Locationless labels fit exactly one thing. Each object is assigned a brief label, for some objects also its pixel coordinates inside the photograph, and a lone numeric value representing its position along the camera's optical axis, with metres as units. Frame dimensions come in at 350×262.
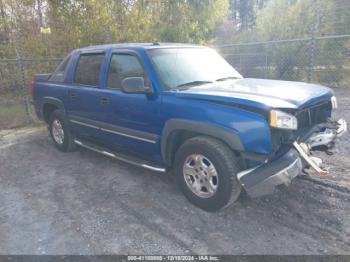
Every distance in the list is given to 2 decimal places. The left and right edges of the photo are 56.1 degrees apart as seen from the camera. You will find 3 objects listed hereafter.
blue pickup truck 3.17
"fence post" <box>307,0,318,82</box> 7.06
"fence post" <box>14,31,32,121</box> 8.70
